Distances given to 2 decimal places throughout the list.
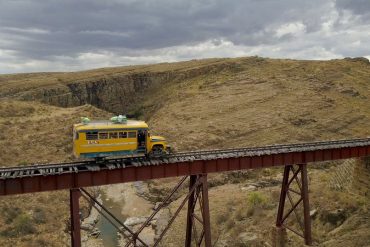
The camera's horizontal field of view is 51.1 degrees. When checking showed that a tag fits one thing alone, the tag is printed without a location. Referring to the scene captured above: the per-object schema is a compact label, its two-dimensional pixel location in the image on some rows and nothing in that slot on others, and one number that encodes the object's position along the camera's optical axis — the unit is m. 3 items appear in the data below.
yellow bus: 20.50
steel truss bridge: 18.75
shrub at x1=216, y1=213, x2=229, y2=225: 33.50
